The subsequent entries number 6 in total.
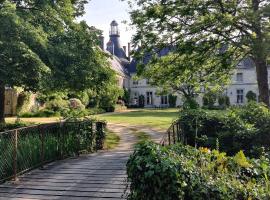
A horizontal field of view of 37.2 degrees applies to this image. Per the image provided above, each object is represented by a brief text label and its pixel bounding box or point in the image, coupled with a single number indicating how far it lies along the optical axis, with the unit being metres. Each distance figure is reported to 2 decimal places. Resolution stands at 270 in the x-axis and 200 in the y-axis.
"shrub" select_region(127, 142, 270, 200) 5.66
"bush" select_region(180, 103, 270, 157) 11.41
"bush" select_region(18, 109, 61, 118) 32.50
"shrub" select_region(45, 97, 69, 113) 35.22
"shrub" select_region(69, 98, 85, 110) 36.40
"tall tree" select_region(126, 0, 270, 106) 16.39
